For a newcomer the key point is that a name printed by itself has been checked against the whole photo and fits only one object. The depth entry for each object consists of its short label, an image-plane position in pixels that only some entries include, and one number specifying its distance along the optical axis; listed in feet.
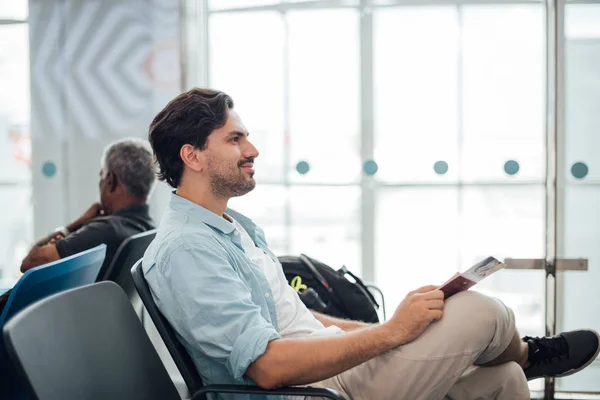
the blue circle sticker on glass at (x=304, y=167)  10.82
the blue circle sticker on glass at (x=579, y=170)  9.96
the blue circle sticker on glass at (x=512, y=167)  10.35
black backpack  8.61
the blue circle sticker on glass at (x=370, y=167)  10.60
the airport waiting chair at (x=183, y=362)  4.80
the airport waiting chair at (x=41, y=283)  5.65
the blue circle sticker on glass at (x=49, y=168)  11.24
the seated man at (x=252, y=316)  5.02
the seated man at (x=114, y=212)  8.64
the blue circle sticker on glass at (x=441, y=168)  10.53
